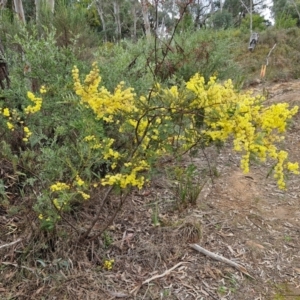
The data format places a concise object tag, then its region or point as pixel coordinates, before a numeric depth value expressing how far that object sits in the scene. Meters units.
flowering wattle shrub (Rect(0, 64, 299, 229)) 1.67
